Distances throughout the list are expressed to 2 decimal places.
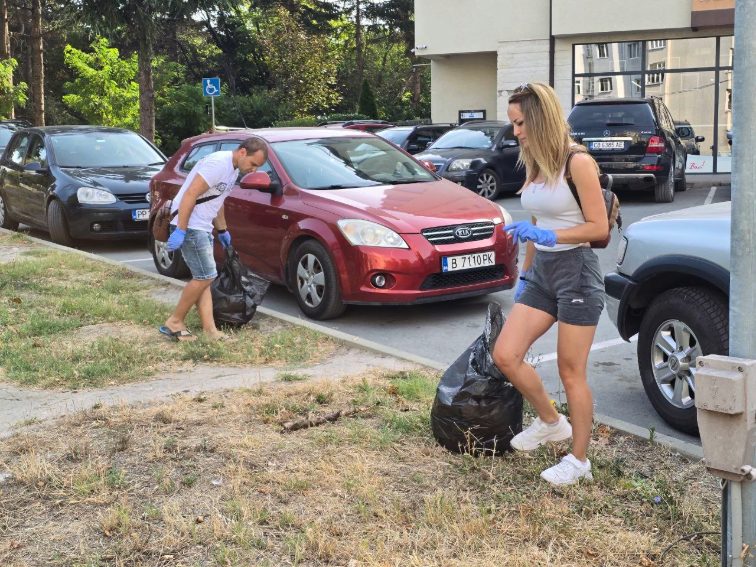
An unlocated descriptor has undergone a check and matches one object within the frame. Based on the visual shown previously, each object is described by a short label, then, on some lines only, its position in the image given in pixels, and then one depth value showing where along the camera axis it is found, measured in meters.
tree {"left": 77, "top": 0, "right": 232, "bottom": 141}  21.72
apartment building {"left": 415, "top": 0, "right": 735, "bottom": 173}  24.86
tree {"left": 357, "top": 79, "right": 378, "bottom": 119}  42.38
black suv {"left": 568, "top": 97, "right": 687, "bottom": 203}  15.89
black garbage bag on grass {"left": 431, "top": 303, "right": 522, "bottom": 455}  4.30
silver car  4.68
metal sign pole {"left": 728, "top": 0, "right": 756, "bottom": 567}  2.78
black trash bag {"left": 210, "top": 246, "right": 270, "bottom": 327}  7.32
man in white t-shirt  6.75
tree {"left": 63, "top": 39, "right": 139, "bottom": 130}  30.78
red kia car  7.50
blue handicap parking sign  23.48
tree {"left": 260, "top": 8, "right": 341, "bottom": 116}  43.69
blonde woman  3.83
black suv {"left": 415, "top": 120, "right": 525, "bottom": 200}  16.89
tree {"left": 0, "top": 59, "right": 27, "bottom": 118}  24.86
